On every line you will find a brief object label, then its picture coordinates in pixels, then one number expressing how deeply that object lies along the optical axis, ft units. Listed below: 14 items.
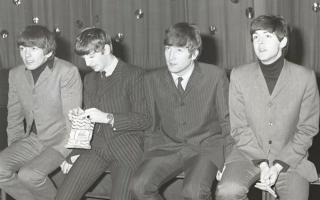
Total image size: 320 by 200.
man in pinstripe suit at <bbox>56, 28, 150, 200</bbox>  9.68
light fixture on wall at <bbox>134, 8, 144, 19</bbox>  17.49
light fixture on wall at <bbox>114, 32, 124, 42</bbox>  17.83
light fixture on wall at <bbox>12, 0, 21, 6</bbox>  18.67
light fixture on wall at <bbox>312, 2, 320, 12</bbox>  14.66
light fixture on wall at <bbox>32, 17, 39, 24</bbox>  18.72
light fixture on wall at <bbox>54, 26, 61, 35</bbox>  18.65
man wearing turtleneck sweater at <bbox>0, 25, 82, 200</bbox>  10.49
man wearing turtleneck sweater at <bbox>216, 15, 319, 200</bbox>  8.87
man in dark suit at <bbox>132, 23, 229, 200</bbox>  9.47
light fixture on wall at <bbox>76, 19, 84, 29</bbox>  18.52
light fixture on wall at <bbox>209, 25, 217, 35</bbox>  16.12
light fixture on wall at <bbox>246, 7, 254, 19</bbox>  15.51
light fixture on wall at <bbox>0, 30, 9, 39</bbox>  18.71
